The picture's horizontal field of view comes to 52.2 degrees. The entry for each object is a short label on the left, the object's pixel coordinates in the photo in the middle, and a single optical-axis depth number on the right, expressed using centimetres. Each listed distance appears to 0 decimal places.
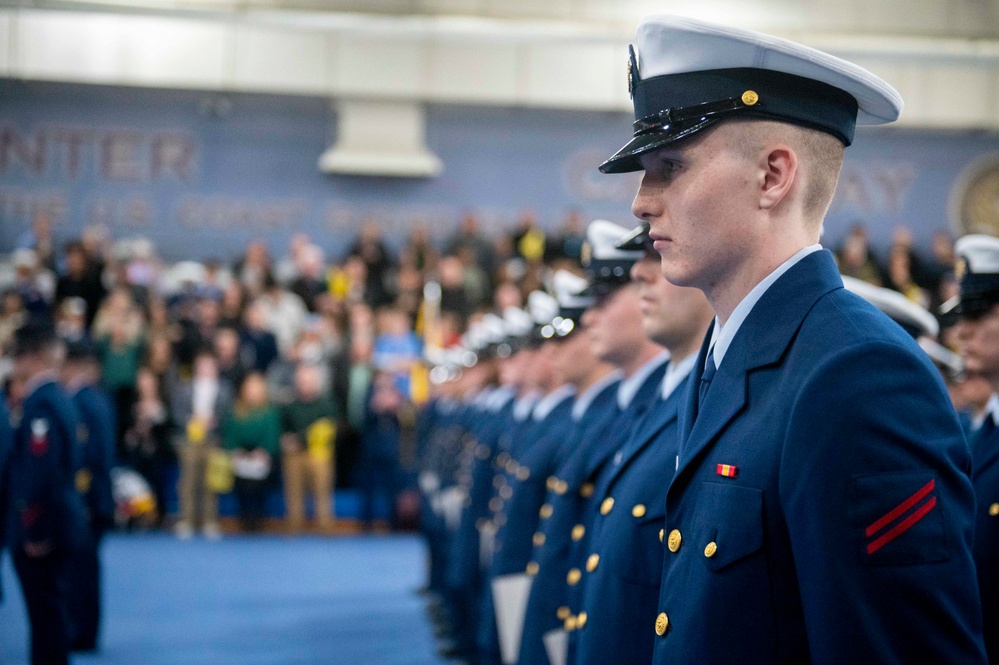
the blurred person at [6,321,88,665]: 454
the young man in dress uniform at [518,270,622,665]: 289
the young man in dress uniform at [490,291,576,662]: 358
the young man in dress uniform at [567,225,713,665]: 197
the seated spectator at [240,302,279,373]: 1162
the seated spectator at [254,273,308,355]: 1223
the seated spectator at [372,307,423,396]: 1162
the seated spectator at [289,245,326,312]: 1298
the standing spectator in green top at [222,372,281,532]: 1053
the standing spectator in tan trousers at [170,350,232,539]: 1051
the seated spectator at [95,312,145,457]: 1084
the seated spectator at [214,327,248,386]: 1124
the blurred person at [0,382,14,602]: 506
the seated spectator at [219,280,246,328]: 1181
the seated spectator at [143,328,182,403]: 1098
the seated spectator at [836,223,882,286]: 1289
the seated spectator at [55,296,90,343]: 1100
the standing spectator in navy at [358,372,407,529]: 1110
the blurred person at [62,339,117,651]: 572
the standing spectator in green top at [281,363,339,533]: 1082
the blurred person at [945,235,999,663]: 227
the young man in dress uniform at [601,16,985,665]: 112
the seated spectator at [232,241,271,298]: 1252
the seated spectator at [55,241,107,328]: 1217
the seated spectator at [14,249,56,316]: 1169
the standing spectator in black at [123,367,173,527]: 1053
